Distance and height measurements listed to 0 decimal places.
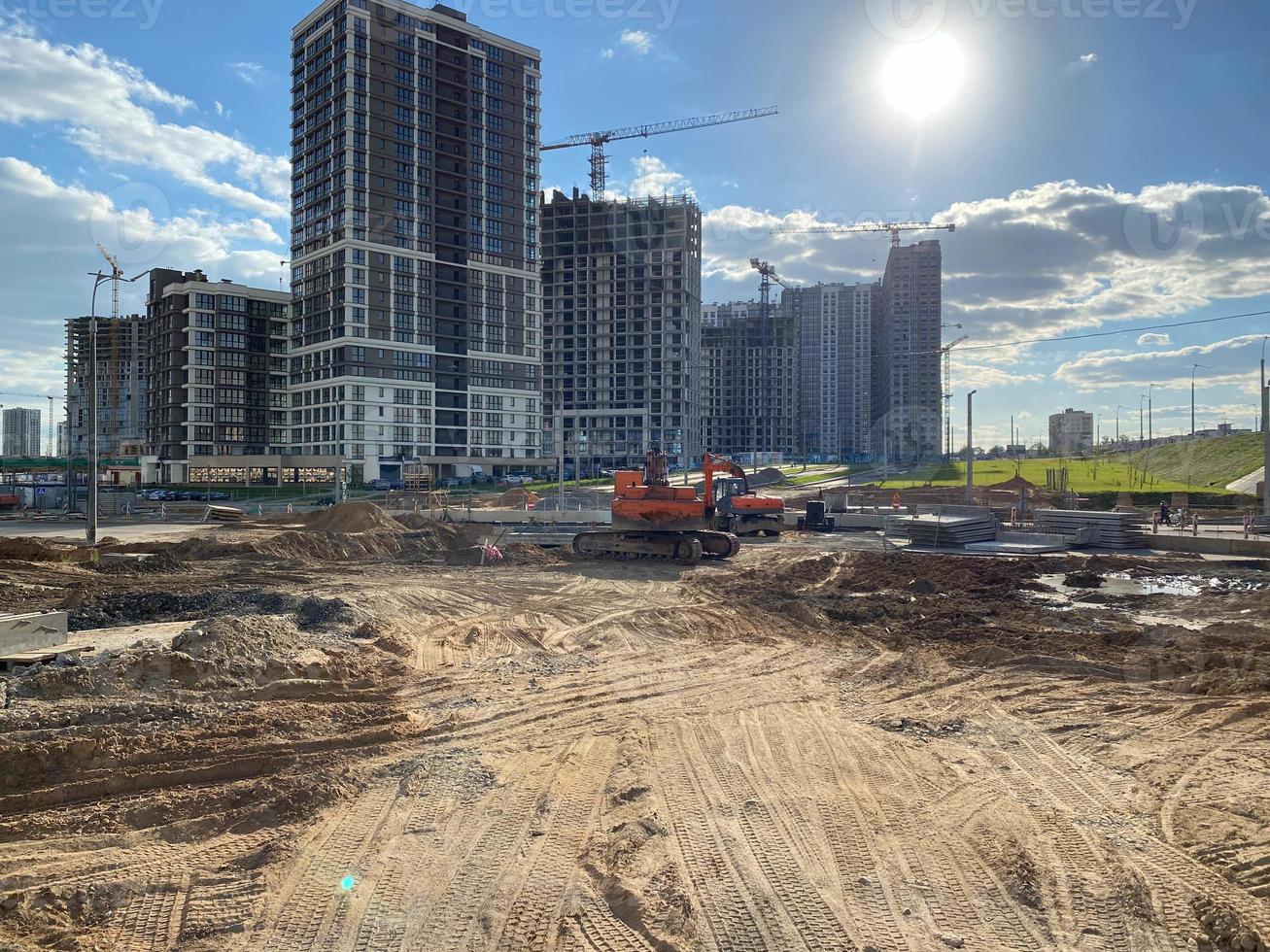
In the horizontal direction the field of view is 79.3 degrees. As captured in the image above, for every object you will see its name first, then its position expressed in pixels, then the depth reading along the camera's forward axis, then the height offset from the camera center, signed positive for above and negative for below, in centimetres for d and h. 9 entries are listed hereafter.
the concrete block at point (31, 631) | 1055 -232
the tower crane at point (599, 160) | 13250 +5376
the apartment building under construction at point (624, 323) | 11744 +2307
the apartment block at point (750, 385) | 16162 +1793
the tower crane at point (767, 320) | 16100 +3132
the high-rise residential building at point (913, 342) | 15175 +2621
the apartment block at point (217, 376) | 8938 +1113
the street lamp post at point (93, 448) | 2514 +67
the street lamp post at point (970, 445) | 3721 +122
